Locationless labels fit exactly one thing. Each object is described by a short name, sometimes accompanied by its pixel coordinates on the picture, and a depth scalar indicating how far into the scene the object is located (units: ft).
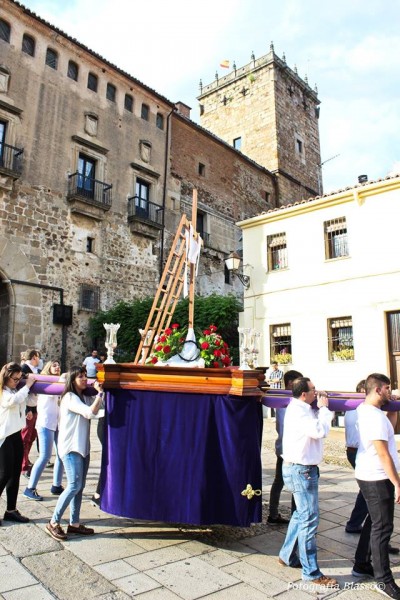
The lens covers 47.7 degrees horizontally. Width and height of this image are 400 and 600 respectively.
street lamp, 46.75
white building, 43.78
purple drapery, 12.90
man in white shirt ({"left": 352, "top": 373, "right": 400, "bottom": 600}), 10.93
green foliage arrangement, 53.83
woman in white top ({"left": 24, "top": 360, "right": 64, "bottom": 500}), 17.76
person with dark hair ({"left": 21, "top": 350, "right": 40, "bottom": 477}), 21.90
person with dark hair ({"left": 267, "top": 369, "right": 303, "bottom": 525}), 15.90
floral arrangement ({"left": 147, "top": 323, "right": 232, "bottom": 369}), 16.51
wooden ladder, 19.29
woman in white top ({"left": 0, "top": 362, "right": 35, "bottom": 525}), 15.06
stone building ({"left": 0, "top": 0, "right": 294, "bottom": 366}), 53.98
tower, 97.30
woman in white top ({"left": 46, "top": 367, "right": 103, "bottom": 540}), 13.79
